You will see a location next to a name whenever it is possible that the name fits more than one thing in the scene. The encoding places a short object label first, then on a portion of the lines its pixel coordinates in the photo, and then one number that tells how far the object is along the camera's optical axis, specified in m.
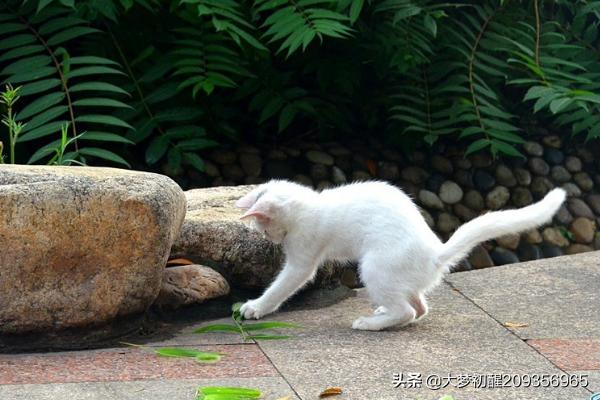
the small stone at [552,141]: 7.84
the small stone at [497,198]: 7.39
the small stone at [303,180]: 7.21
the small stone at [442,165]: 7.51
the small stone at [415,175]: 7.41
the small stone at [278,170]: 7.25
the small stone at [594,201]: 7.59
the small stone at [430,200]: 7.30
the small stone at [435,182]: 7.39
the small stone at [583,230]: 7.41
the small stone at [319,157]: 7.35
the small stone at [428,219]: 7.18
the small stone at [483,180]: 7.45
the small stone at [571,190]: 7.59
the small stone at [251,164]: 7.25
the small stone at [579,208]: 7.51
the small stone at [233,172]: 7.23
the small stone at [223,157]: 7.29
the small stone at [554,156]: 7.74
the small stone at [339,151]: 7.45
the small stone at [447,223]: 7.22
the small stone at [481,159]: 7.55
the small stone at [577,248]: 7.33
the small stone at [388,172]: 7.41
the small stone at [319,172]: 7.25
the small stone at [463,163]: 7.54
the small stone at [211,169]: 7.20
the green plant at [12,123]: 5.35
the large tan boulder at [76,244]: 4.39
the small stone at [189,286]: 5.09
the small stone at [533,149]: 7.72
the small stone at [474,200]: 7.36
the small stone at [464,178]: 7.46
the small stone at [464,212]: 7.29
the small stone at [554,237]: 7.36
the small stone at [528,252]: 7.25
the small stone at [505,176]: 7.50
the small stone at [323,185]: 7.16
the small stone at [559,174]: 7.63
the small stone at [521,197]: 7.42
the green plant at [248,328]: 4.72
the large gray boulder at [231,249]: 5.39
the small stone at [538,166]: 7.62
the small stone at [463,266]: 7.07
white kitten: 4.84
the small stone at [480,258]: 7.12
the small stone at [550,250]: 7.29
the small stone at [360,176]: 7.29
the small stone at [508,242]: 7.29
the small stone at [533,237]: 7.36
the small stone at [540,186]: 7.51
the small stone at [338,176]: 7.25
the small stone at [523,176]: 7.53
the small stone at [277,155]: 7.35
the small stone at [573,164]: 7.75
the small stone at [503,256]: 7.17
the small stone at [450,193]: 7.35
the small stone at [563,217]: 7.46
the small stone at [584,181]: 7.70
